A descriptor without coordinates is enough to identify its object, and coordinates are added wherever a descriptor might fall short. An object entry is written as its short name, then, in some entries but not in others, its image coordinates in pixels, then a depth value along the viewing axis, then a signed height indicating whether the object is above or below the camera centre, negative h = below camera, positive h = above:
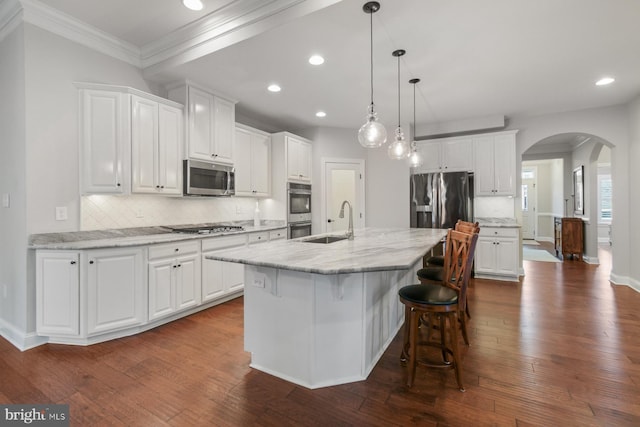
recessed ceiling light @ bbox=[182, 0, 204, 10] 2.47 +1.76
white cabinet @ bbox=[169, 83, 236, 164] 3.56 +1.17
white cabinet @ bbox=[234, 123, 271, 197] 4.45 +0.83
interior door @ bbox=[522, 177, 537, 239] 9.91 +0.18
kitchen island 1.96 -0.67
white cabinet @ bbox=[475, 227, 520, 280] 4.76 -0.64
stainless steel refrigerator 5.08 +0.26
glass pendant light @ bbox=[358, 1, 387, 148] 2.58 +0.71
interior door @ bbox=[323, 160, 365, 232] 5.63 +0.44
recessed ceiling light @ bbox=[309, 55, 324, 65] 3.03 +1.58
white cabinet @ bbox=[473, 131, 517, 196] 4.95 +0.82
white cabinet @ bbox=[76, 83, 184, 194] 2.90 +0.76
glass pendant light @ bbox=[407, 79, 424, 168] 3.84 +0.72
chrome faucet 2.99 -0.14
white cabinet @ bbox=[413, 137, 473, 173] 5.22 +1.05
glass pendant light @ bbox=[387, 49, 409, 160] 3.25 +0.72
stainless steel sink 3.01 -0.24
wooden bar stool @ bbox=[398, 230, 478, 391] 1.98 -0.57
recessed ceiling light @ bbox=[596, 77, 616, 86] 3.61 +1.60
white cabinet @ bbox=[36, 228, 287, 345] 2.58 -0.67
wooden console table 6.42 -0.53
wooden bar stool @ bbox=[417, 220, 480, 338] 2.59 -0.54
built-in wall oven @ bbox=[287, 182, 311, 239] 5.05 +0.09
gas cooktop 3.66 -0.17
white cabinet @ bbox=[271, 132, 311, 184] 4.96 +1.01
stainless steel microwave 3.58 +0.46
